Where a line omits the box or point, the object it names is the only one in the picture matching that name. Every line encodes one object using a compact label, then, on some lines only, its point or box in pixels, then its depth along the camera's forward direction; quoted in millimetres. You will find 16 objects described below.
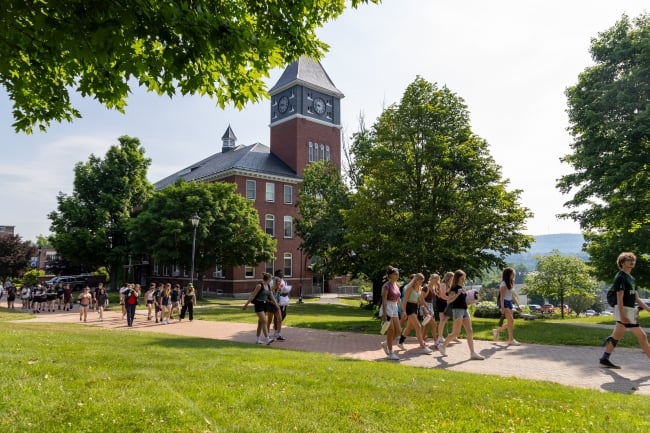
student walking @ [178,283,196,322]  19469
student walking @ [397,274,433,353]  10289
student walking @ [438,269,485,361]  9852
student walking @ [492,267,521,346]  11242
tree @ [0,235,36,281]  48000
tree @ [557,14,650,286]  19781
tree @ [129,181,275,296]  34812
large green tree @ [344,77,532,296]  18578
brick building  47656
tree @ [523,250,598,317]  48688
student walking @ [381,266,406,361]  9727
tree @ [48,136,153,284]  40938
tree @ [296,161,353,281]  32812
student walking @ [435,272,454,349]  10758
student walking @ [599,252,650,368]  7980
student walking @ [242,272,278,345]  11922
